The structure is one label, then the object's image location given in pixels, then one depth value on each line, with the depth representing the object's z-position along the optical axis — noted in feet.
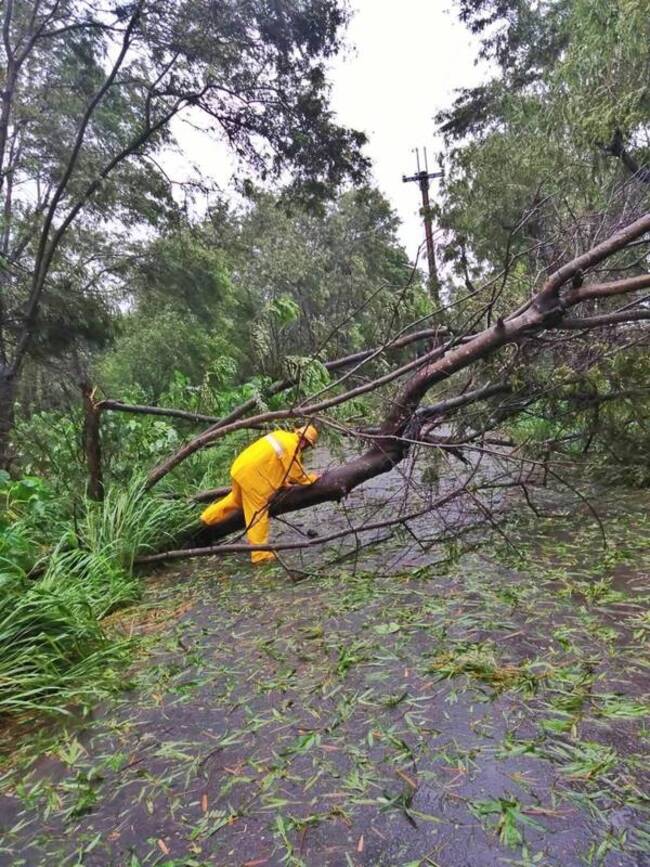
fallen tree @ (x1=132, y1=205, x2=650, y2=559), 11.35
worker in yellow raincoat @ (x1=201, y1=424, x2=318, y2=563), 13.75
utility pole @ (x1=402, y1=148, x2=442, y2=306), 28.01
